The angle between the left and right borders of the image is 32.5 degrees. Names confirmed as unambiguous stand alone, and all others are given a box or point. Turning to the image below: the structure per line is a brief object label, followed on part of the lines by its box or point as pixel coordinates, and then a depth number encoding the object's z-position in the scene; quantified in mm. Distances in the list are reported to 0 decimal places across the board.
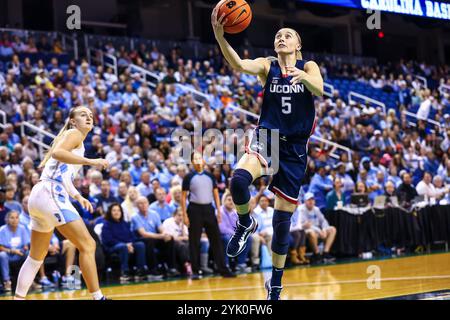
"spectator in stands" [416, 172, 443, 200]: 16344
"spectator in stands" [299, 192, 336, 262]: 13914
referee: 11883
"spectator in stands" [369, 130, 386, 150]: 19359
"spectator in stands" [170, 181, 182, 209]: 13055
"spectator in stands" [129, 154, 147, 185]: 14281
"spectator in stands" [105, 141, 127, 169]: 14266
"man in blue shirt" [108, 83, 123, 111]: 17000
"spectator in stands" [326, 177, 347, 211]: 14664
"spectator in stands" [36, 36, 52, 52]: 19578
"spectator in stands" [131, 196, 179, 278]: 12164
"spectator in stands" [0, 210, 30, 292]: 10680
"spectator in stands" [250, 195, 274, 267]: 13039
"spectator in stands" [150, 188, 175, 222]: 12844
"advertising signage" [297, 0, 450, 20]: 20641
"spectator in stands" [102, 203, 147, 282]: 11695
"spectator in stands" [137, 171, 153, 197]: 13609
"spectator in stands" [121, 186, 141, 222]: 12422
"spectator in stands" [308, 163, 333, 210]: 15200
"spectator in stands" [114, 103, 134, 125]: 16255
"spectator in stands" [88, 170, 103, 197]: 12787
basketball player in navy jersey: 6562
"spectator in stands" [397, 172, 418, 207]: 15836
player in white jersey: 6844
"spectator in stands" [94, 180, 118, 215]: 12188
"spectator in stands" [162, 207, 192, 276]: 12500
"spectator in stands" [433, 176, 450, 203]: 16406
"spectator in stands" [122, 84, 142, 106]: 17250
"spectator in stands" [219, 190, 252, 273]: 12805
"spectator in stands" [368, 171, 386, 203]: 15689
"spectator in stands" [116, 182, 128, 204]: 12586
